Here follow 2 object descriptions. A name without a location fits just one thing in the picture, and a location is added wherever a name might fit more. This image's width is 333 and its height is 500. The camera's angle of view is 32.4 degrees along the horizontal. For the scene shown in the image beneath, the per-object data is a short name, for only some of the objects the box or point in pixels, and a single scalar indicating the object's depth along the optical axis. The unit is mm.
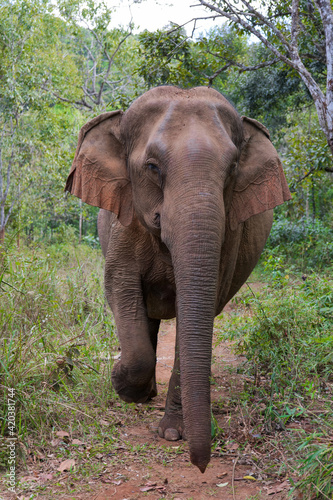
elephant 3127
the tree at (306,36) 6312
